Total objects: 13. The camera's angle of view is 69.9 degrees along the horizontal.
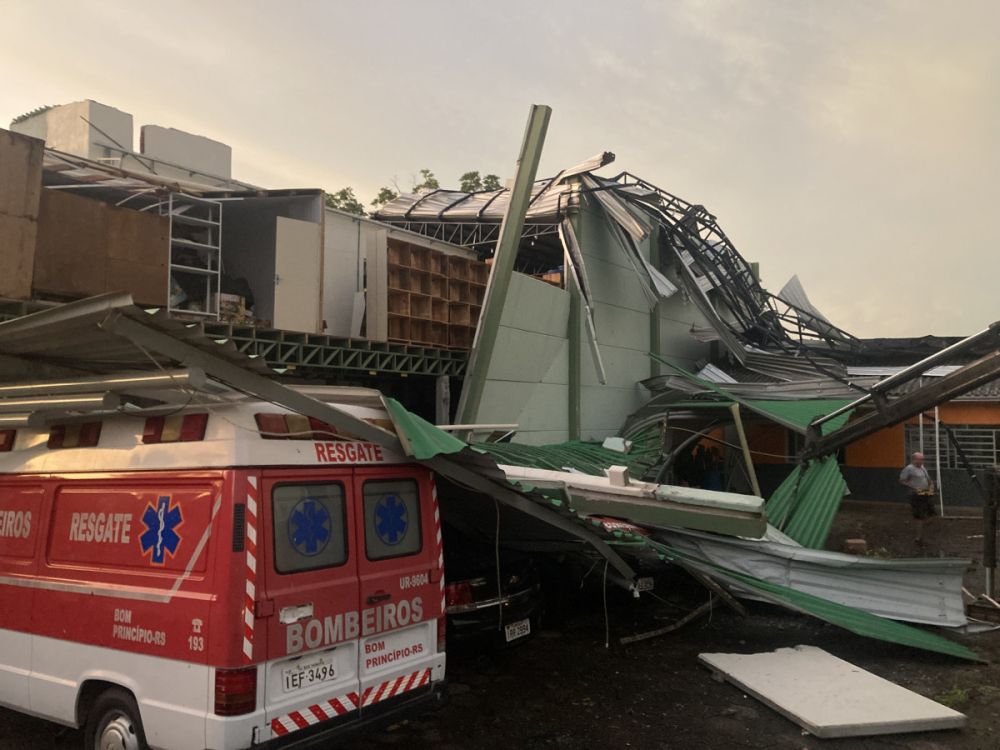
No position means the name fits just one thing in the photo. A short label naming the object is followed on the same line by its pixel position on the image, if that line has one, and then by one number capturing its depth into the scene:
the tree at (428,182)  29.95
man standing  12.90
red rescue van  3.68
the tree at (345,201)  28.84
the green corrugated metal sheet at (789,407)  12.29
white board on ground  5.19
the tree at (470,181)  30.37
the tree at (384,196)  29.12
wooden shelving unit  12.84
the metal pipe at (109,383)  3.58
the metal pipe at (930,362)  8.25
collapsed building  6.21
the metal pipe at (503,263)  13.13
